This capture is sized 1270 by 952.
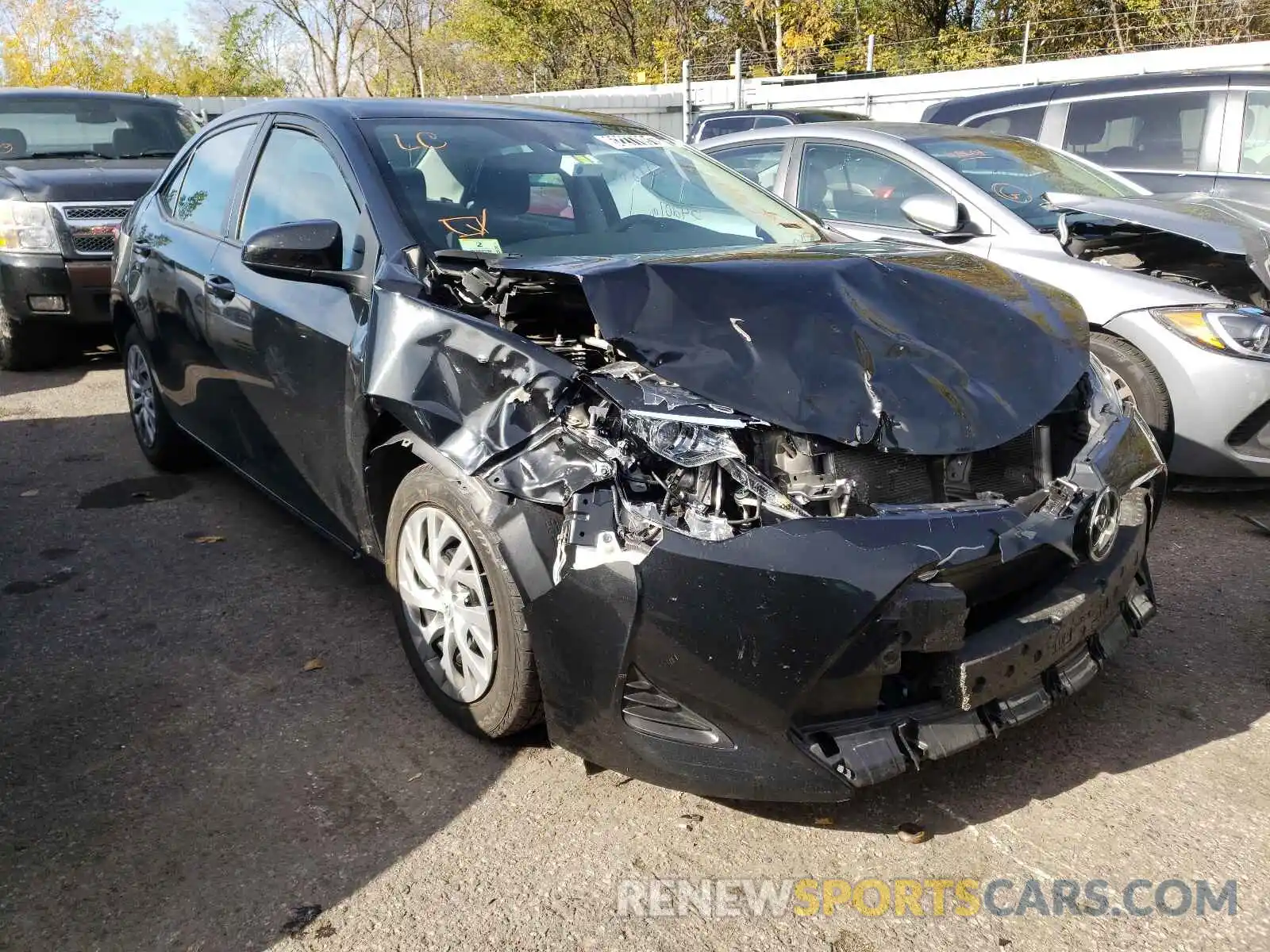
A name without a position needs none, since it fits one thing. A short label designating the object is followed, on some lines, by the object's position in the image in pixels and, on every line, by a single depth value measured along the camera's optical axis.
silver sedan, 4.57
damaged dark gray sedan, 2.33
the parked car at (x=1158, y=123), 6.77
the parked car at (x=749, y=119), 11.45
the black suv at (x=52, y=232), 7.36
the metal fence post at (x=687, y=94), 18.17
